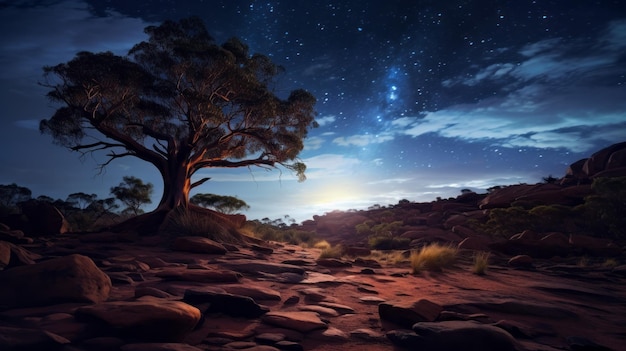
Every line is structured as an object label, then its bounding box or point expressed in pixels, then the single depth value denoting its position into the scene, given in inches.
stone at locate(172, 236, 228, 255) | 382.0
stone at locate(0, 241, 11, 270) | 204.6
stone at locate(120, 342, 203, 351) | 111.3
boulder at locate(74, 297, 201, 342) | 126.6
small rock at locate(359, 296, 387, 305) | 236.1
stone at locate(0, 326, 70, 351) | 105.6
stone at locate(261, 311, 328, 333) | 165.5
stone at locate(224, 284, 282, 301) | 217.5
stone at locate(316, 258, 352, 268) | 405.1
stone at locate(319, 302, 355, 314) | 208.5
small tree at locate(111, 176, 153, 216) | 1176.2
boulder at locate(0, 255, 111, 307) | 158.1
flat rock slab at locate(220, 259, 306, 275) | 314.2
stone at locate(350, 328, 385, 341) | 162.2
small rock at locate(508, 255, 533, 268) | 452.4
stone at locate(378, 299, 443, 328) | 178.4
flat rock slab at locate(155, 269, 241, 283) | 238.4
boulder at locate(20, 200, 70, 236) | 489.4
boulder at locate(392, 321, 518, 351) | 143.8
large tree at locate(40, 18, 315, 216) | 564.7
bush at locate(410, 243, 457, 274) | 385.4
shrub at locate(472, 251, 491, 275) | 379.9
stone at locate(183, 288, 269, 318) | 177.9
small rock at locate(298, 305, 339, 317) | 199.2
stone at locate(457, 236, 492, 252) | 612.1
